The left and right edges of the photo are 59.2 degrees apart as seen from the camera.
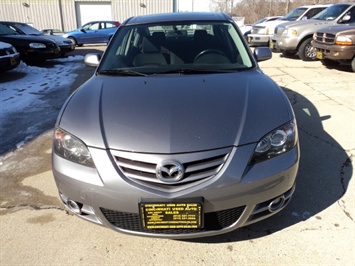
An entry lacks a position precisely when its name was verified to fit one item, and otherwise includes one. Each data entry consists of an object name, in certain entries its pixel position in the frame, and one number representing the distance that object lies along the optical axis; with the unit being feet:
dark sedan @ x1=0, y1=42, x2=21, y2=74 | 24.61
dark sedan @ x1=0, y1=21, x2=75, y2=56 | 35.09
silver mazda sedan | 6.16
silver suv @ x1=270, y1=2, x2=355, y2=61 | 32.12
